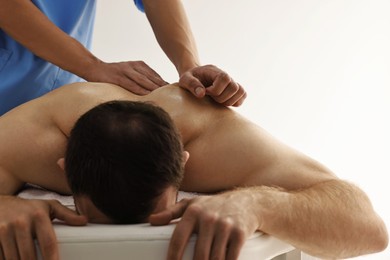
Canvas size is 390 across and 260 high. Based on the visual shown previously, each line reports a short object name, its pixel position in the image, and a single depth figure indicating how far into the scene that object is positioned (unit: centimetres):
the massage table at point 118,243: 92
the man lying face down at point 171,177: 96
